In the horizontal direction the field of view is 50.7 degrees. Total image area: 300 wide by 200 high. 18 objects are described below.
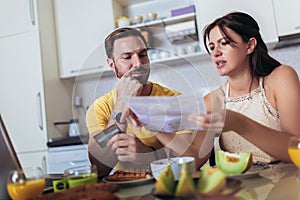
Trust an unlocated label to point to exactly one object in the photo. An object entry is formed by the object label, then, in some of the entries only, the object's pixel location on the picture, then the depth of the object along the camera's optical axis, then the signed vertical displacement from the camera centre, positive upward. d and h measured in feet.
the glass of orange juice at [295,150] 2.28 -0.38
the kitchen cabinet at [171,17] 6.76 +2.14
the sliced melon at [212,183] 1.16 -0.29
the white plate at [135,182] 2.34 -0.49
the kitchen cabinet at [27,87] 7.26 +0.92
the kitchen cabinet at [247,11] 6.39 +1.93
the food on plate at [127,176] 2.49 -0.48
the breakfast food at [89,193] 1.64 -0.39
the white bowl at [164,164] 2.26 -0.39
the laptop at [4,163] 2.22 -0.24
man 2.52 +0.06
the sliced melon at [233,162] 2.29 -0.42
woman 3.66 +0.25
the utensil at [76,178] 2.09 -0.38
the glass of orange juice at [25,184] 1.95 -0.35
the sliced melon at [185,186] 1.18 -0.29
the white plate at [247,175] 2.23 -0.51
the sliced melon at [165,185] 1.27 -0.30
